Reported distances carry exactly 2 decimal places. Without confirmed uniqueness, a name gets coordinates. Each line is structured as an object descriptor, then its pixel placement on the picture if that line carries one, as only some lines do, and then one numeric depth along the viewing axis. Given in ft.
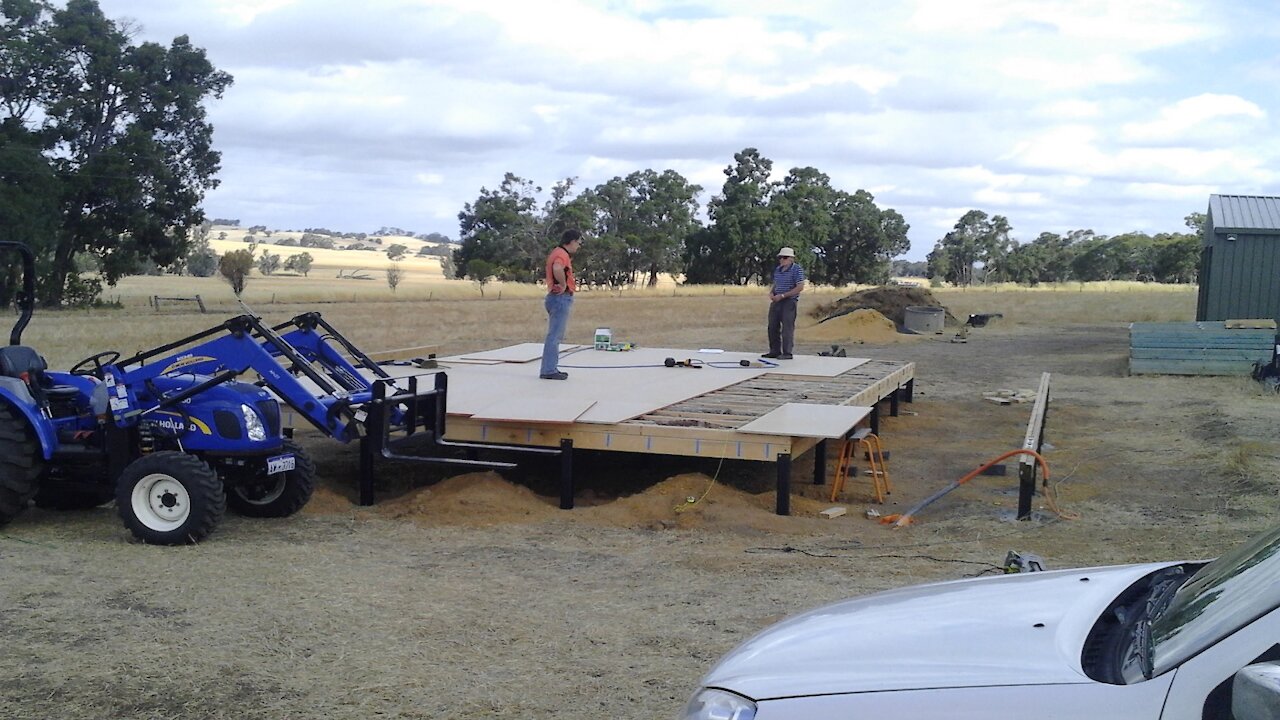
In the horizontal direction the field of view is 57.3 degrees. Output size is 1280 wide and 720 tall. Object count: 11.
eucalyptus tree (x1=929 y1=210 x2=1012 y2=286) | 295.69
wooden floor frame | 31.71
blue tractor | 26.30
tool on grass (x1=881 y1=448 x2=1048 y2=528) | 30.76
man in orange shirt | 38.99
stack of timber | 63.62
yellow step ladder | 34.87
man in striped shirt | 51.29
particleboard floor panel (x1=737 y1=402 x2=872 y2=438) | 31.35
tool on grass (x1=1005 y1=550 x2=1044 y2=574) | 15.44
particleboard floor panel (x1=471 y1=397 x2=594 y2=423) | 33.19
